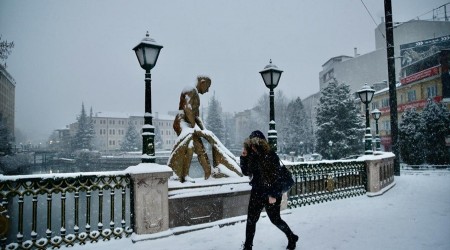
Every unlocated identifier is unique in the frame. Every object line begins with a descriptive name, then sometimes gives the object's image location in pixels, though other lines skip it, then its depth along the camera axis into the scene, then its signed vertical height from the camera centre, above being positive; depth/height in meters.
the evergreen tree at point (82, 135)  61.24 +0.77
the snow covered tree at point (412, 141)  24.16 -0.66
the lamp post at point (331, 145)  29.78 -1.08
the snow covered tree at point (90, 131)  62.64 +1.63
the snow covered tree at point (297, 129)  51.78 +1.07
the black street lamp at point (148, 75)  5.85 +1.27
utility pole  15.80 +2.66
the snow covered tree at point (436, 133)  23.34 -0.03
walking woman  4.39 -0.69
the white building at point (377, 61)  44.91 +13.61
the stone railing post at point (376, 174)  10.26 -1.46
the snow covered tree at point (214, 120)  60.53 +3.49
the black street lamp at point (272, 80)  7.86 +1.52
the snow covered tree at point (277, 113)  61.19 +4.95
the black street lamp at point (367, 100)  11.06 +1.33
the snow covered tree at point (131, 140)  69.62 -0.52
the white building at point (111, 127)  105.00 +4.24
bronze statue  6.70 -0.16
